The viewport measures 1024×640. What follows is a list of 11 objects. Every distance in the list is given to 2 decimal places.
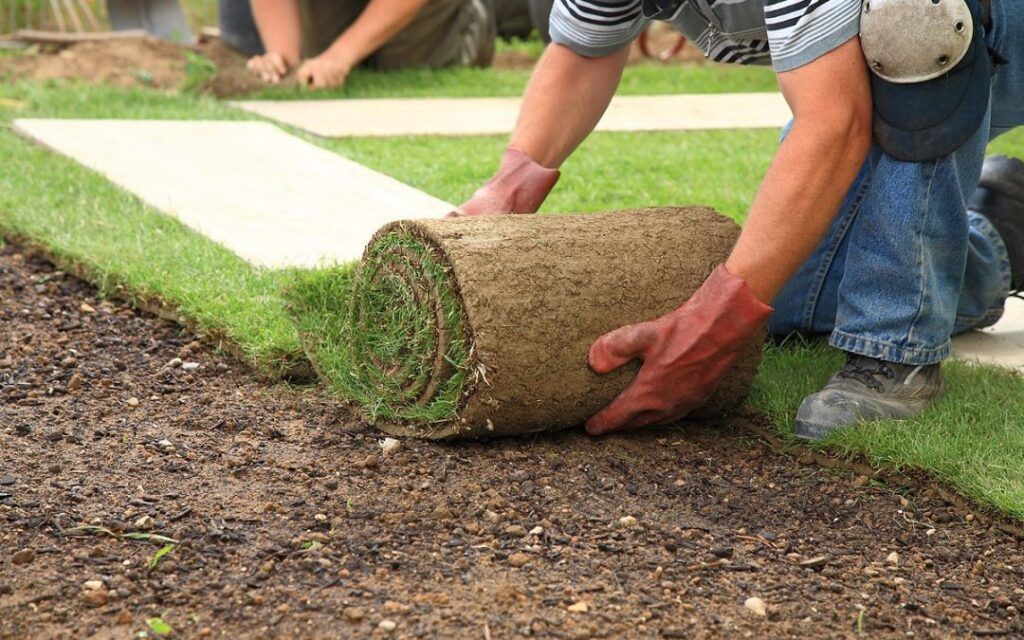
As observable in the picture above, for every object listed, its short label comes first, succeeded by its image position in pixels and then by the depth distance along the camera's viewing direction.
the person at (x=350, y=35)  13.06
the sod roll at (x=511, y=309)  4.71
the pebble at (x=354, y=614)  3.66
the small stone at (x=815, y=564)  4.19
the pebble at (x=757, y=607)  3.83
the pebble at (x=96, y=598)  3.72
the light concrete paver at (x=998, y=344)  6.28
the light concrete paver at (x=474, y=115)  11.33
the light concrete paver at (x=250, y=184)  7.61
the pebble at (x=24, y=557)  3.95
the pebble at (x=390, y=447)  4.93
